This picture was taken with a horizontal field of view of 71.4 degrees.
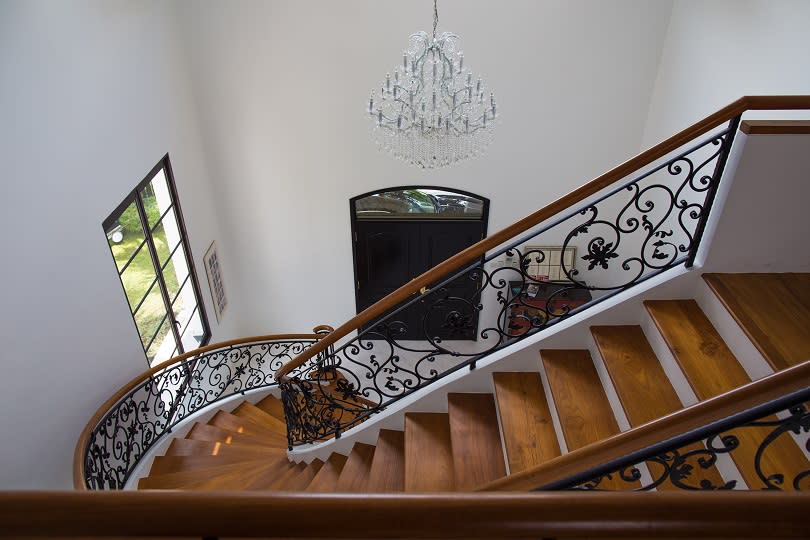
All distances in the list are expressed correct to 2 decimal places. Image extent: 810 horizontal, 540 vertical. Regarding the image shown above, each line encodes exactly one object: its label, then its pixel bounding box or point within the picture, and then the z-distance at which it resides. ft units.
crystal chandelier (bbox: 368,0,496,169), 14.46
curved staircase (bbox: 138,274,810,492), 8.38
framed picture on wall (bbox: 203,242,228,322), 22.58
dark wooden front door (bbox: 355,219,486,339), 25.11
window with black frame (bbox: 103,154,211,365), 16.26
